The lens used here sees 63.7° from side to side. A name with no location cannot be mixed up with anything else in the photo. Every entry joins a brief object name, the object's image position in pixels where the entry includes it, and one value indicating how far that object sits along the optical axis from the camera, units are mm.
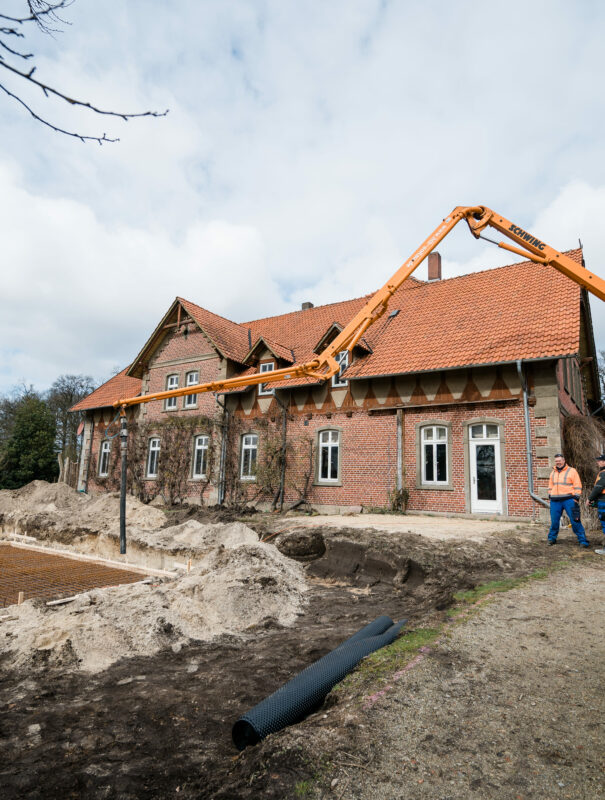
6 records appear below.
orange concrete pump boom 11516
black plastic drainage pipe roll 3145
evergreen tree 30047
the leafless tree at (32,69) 1948
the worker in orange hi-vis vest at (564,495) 9766
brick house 13492
